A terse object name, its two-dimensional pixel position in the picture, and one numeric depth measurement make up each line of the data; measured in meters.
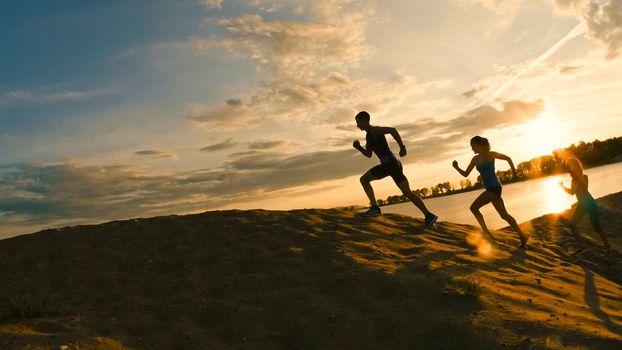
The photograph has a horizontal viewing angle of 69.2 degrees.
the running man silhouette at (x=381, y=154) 9.87
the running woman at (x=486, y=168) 9.76
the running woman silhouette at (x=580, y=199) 10.26
